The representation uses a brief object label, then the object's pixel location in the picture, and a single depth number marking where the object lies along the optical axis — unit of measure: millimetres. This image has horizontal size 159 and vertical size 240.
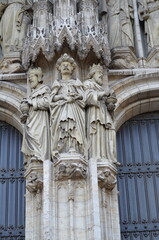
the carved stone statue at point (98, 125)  8953
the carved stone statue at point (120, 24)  11070
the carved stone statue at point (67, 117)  8789
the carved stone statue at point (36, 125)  8883
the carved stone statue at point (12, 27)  10758
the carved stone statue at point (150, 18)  11148
